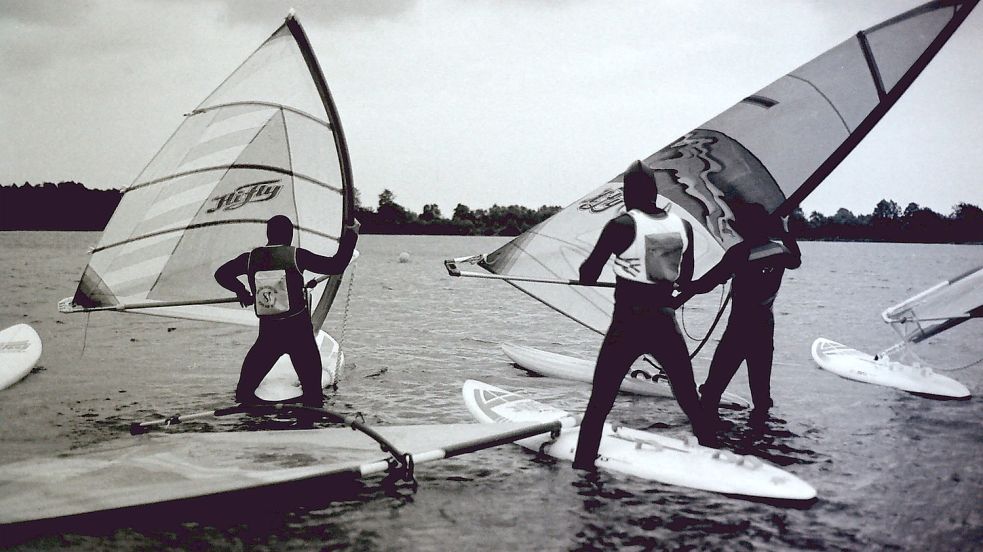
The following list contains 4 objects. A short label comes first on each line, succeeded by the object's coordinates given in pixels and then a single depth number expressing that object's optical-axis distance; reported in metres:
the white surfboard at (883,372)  10.09
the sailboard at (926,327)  9.56
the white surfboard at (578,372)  9.55
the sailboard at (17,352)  10.48
